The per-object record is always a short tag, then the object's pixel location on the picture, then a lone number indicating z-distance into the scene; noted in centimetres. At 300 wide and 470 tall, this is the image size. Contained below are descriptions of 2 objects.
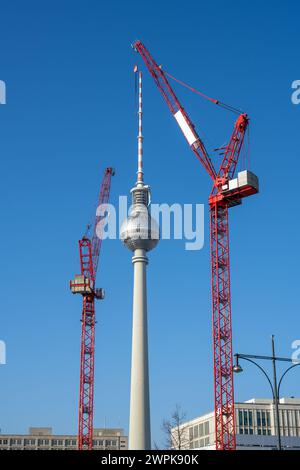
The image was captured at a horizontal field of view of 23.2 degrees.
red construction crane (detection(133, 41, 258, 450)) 11031
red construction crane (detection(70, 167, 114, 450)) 15938
